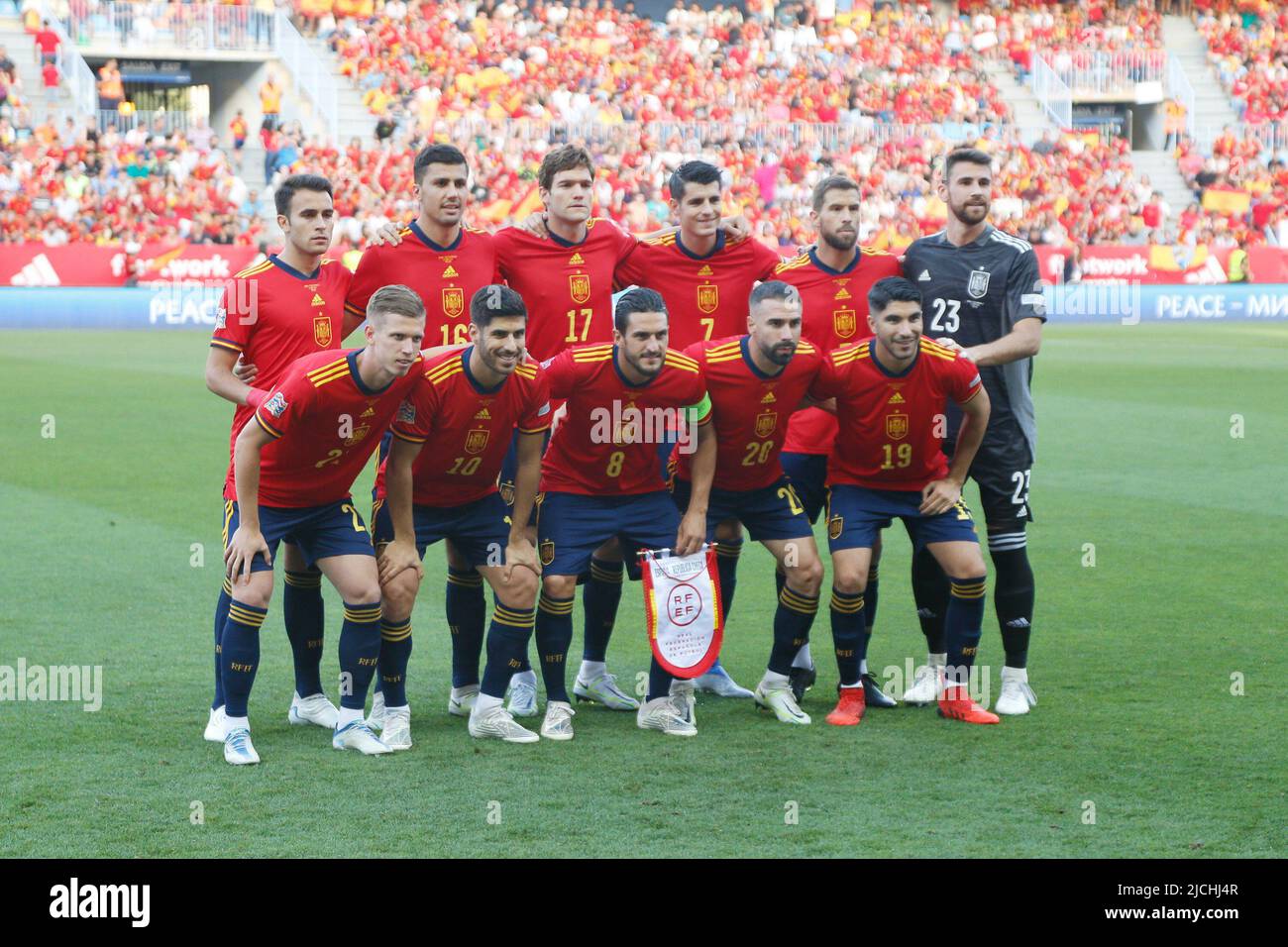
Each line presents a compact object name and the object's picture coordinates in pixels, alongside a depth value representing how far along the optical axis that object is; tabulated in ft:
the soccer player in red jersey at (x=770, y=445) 40.04
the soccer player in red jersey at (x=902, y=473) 40.93
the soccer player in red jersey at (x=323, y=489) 36.37
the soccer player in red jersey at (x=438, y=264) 43.14
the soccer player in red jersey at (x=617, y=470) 39.40
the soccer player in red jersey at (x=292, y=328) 40.27
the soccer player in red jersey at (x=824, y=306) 44.16
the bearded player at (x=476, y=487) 38.32
